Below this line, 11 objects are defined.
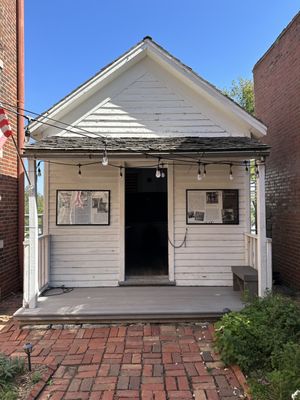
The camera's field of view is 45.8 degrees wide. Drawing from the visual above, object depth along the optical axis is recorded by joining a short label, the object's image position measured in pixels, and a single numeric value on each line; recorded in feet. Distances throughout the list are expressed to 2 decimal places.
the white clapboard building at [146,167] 20.53
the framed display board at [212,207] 22.26
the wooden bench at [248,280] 18.33
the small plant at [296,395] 8.75
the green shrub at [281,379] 9.66
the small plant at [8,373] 10.40
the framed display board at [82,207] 22.20
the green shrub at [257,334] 12.08
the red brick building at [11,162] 21.15
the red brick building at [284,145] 23.98
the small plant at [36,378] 11.45
